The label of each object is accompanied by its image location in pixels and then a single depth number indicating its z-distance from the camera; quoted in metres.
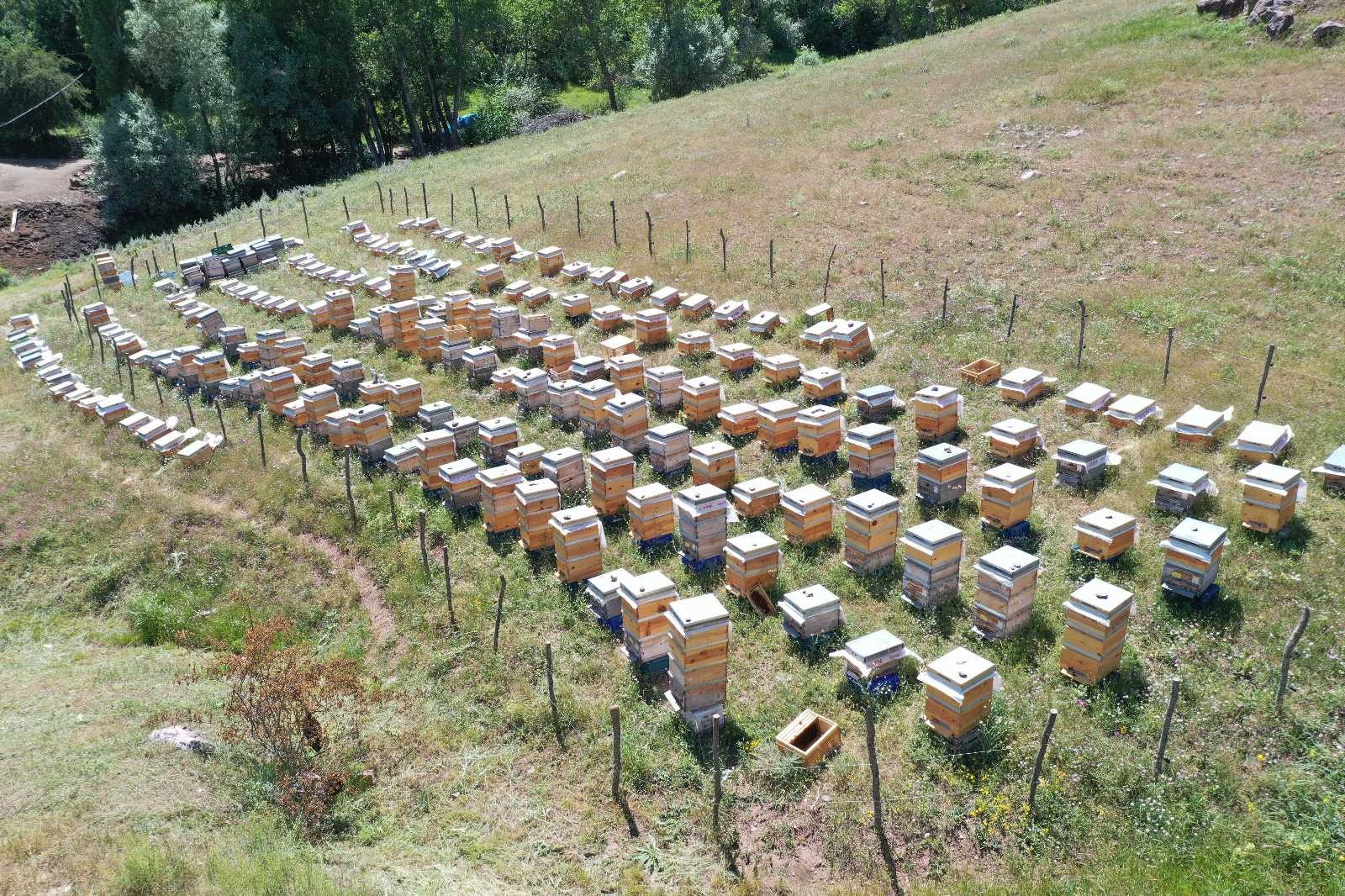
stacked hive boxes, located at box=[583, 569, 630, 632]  12.76
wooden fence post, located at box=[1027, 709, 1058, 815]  9.16
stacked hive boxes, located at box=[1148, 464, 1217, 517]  13.10
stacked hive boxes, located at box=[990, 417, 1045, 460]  15.05
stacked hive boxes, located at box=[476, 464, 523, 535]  15.32
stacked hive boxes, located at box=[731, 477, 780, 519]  14.62
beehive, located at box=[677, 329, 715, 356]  20.59
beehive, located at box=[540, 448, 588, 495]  16.16
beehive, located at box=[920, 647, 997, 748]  9.98
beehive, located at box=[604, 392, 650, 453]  17.11
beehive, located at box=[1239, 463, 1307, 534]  12.23
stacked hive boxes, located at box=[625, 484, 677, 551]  14.27
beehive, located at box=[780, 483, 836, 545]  13.66
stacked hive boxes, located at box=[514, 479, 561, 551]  14.66
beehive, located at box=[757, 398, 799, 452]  16.41
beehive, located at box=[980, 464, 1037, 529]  13.34
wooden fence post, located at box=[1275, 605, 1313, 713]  9.74
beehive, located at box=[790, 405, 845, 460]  15.95
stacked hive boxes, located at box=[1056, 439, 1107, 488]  14.20
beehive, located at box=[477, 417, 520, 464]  17.22
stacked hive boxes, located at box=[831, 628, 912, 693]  10.94
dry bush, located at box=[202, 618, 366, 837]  10.84
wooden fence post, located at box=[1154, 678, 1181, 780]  9.30
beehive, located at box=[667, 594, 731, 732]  10.80
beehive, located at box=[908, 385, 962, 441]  15.96
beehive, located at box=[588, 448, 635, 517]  15.20
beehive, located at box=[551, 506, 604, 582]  13.67
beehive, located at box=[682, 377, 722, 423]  17.80
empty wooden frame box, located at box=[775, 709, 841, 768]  10.28
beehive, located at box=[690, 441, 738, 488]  15.55
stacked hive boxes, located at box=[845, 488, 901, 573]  12.79
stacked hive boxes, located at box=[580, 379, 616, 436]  17.72
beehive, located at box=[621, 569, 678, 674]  11.79
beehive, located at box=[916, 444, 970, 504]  14.25
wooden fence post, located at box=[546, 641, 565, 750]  11.35
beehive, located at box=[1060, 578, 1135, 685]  10.43
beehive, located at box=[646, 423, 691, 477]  16.12
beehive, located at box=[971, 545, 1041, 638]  11.36
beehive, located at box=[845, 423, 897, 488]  15.02
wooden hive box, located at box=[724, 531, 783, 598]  12.75
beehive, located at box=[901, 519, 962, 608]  11.97
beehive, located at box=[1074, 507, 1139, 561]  12.38
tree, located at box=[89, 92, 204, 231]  47.25
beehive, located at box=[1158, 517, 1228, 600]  11.27
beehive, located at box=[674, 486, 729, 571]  13.51
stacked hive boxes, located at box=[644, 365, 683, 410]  18.38
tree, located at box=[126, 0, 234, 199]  46.91
